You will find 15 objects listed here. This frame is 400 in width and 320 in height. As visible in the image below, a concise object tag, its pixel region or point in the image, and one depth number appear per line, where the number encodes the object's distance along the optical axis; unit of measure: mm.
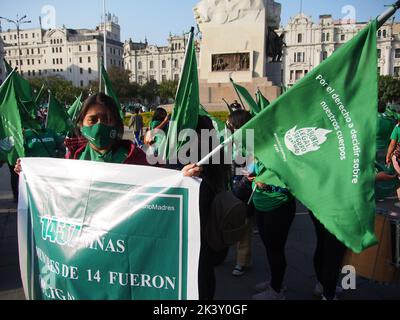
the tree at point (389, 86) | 46312
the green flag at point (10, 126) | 3627
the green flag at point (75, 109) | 8218
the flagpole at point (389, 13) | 1691
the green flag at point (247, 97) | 5323
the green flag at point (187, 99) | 2785
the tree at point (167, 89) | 56381
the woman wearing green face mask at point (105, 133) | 2451
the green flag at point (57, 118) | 6656
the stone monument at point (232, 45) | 18875
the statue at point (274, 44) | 20094
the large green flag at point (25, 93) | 6369
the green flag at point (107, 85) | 5820
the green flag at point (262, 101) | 4872
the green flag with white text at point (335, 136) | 1767
